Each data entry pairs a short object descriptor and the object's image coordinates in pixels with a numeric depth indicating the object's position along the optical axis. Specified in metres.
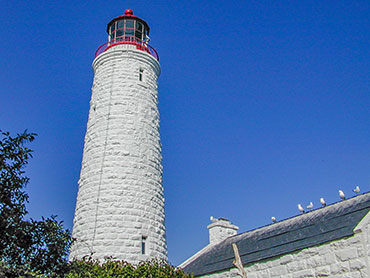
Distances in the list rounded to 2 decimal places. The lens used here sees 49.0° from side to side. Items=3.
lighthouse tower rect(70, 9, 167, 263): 16.48
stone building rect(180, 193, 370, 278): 11.66
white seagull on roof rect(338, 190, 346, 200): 15.54
